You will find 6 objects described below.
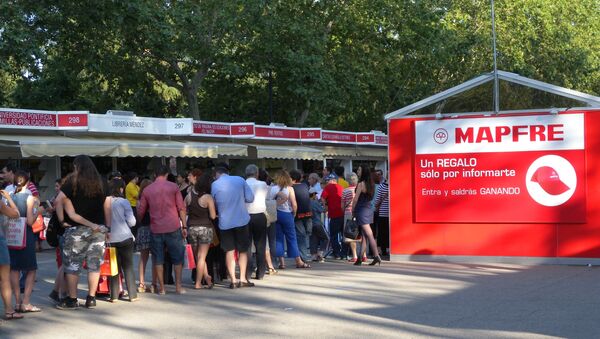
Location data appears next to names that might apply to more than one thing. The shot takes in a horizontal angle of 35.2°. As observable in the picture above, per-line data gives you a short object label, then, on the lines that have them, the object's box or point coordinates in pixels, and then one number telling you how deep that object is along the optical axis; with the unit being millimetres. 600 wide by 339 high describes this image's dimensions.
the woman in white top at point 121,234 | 11250
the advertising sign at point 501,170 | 14641
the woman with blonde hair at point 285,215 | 14672
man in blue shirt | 12445
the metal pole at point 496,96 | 15258
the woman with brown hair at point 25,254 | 10258
